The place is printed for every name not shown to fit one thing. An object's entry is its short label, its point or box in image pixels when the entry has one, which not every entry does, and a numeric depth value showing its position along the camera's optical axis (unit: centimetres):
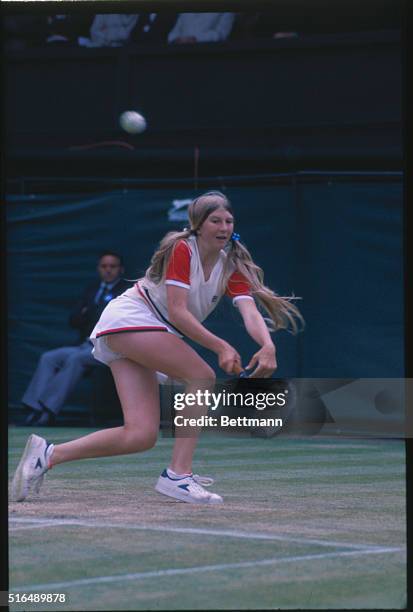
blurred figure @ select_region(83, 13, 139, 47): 1379
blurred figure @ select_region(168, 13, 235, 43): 1331
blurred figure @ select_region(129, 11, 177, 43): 1368
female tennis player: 672
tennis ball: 1341
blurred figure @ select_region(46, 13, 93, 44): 1417
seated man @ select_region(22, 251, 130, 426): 1280
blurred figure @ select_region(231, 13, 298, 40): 1359
